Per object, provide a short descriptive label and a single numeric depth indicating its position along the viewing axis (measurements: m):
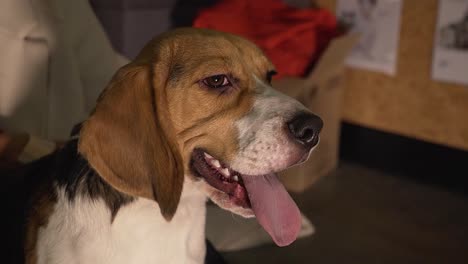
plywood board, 2.12
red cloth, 2.06
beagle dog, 0.94
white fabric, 1.53
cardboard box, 2.00
